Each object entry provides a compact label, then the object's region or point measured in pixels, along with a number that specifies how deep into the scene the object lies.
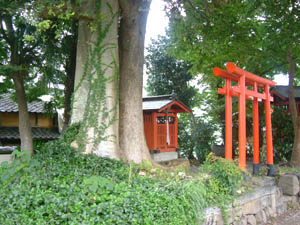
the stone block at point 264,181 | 6.99
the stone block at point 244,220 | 6.05
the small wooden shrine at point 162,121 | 13.10
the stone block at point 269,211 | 7.02
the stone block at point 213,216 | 5.03
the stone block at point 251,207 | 6.11
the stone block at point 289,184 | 7.64
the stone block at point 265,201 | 6.84
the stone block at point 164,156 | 13.01
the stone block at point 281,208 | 7.44
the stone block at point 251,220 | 6.29
